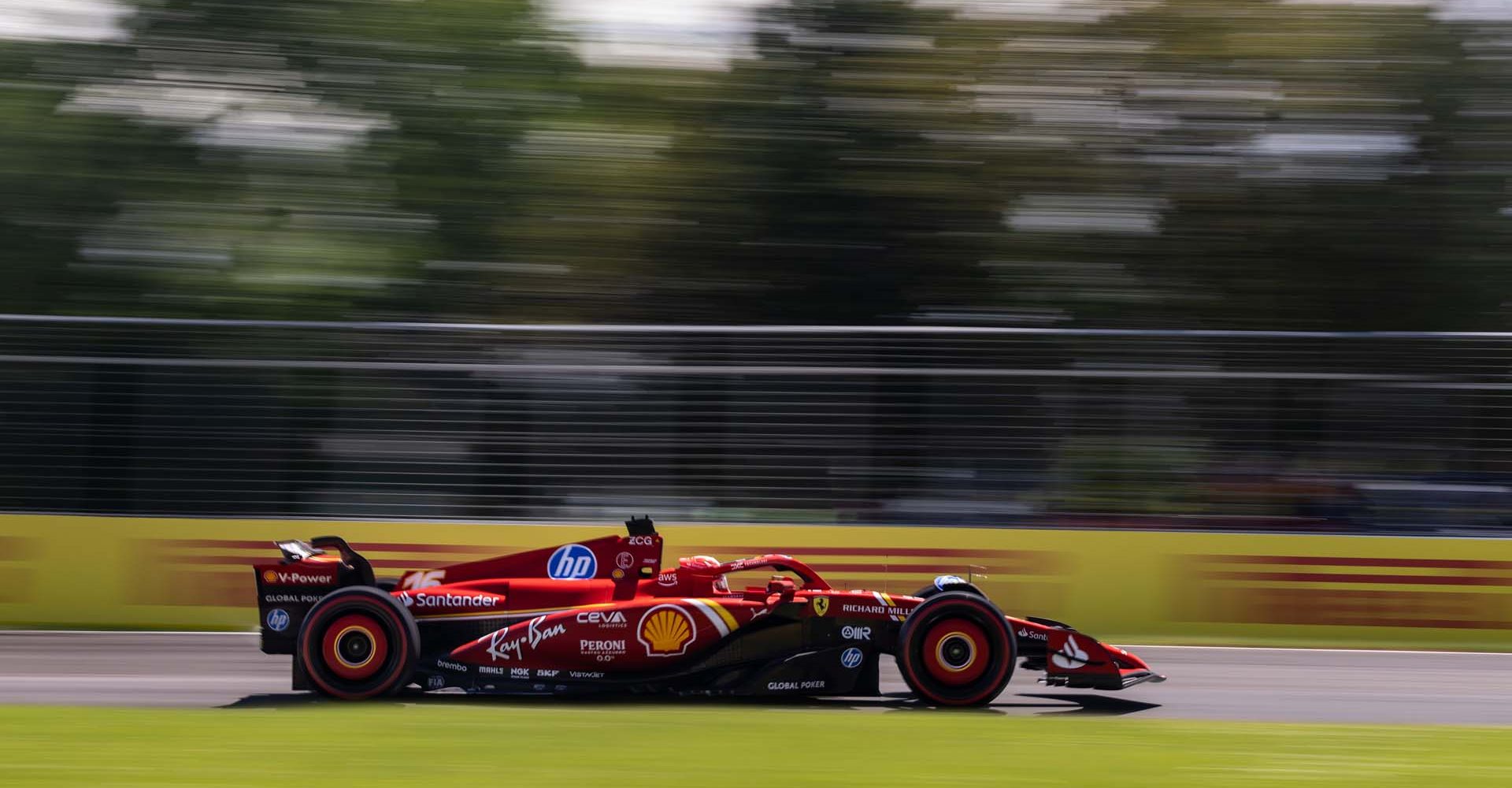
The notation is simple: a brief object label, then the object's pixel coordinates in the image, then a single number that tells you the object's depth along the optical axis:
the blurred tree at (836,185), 29.80
